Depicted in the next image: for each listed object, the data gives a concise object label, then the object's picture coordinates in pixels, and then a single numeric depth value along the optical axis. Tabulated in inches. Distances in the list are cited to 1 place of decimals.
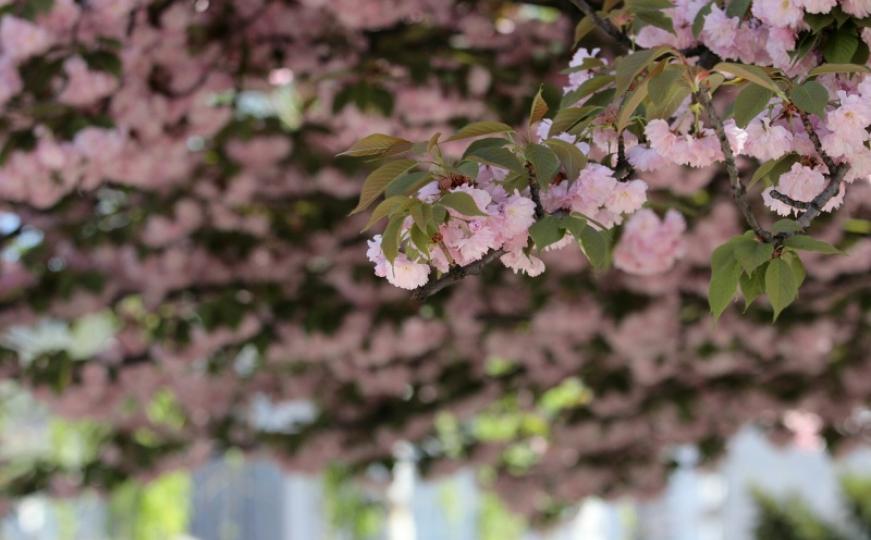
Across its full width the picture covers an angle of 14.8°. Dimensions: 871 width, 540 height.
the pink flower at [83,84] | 161.7
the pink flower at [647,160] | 125.3
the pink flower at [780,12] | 125.1
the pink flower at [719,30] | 128.3
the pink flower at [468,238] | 120.5
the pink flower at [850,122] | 121.6
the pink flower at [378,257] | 121.0
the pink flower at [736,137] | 124.0
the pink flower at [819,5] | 124.2
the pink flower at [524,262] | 123.1
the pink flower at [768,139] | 123.0
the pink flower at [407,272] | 120.6
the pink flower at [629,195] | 123.9
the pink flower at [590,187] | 122.6
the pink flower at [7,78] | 162.9
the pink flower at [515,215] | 121.1
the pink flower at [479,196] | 119.8
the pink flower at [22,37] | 160.4
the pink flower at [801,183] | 123.8
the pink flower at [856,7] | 125.4
